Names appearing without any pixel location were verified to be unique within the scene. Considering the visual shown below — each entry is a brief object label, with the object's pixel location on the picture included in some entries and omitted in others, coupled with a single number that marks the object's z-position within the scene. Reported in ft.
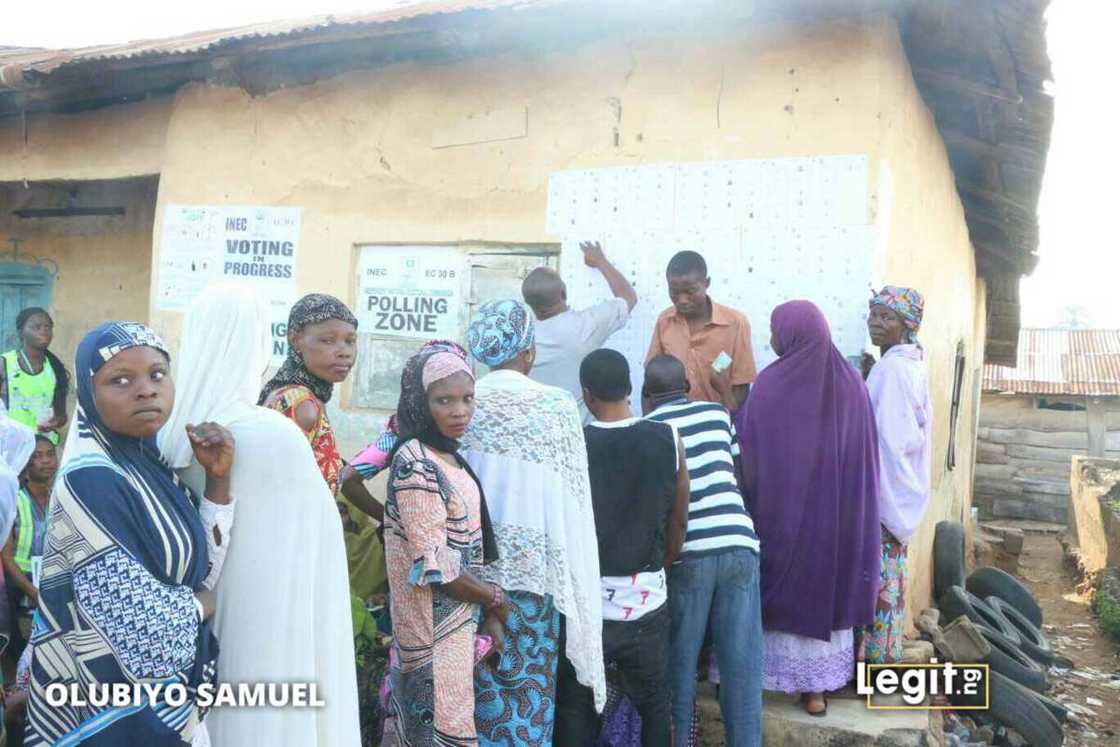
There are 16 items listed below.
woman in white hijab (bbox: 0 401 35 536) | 10.59
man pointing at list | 13.52
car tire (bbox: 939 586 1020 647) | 20.54
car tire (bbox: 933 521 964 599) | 22.34
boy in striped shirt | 10.98
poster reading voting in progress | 19.57
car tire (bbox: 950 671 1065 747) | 15.79
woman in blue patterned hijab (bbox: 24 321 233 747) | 5.85
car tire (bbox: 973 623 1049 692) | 17.84
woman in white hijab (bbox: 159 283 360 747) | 7.04
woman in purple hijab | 11.86
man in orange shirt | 13.60
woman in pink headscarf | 8.36
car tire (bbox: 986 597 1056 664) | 20.89
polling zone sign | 17.89
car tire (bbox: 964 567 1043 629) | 23.71
